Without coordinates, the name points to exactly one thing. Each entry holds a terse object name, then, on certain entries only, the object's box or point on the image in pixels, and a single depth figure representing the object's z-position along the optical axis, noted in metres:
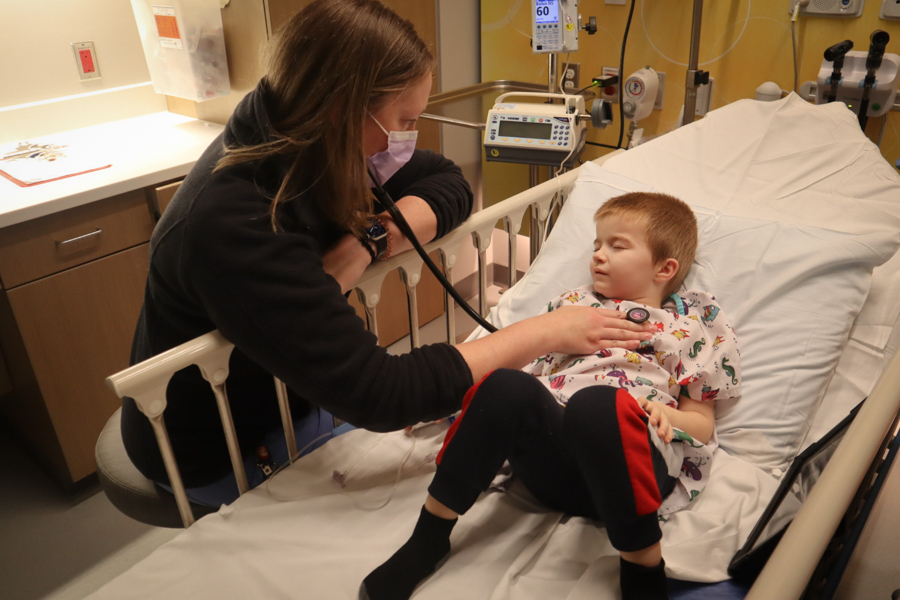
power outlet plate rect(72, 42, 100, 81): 2.13
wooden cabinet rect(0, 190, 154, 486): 1.66
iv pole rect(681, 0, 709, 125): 1.80
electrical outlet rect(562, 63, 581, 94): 2.38
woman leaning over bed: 0.87
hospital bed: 0.96
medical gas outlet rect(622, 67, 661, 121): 2.00
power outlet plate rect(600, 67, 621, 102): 2.30
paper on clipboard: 1.77
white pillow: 1.21
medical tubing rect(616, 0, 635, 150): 2.11
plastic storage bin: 1.93
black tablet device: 0.90
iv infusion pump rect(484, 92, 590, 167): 1.72
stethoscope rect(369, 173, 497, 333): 1.14
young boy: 0.93
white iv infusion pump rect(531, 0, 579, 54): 1.78
